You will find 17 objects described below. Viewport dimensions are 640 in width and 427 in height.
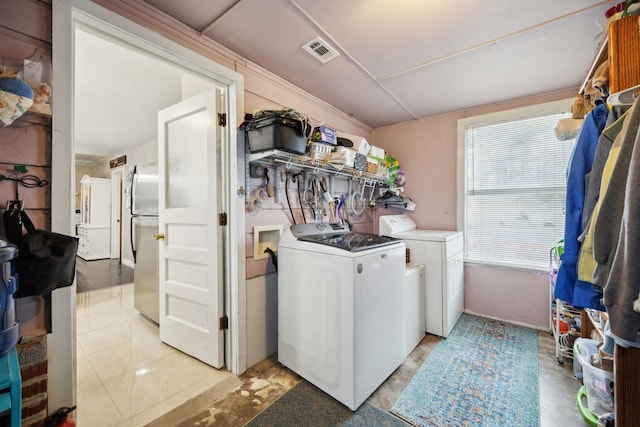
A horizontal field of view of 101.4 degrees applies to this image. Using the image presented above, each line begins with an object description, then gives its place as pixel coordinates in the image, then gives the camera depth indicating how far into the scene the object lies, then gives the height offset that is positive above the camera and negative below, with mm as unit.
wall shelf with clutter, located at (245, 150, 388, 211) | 1818 +387
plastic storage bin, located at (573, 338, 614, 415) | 1254 -869
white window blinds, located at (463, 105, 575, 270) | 2479 +233
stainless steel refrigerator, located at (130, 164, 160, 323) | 2580 -236
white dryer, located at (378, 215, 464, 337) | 2363 -537
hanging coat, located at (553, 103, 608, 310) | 1051 +39
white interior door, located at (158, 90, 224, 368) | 1881 -123
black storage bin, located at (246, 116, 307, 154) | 1614 +511
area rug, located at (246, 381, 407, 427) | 1454 -1158
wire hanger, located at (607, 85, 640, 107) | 822 +376
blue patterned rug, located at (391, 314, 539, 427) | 1502 -1159
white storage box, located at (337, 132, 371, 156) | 2250 +622
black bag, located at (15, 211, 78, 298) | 958 -165
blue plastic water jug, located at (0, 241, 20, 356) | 790 -261
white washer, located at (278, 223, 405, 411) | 1532 -621
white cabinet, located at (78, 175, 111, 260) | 5961 -97
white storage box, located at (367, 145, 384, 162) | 2473 +578
